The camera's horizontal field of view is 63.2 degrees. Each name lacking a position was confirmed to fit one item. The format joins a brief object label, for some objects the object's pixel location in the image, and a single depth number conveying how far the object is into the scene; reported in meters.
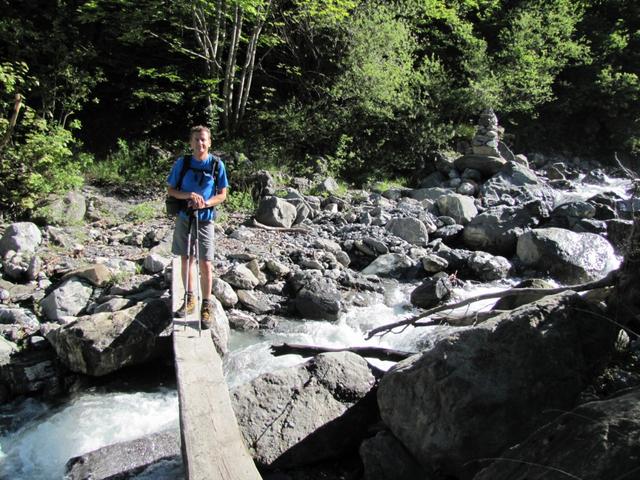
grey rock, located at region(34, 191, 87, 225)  8.85
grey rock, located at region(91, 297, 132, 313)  6.24
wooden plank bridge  3.19
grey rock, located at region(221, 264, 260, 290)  7.63
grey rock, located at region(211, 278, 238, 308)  7.18
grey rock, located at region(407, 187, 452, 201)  13.35
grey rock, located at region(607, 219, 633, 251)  8.58
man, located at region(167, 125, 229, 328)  5.25
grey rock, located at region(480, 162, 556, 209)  13.02
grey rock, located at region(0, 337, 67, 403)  5.42
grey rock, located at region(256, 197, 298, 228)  10.53
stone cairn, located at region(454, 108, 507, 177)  15.03
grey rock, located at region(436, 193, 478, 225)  11.57
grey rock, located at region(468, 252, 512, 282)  9.09
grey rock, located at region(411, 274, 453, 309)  7.92
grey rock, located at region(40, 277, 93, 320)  6.37
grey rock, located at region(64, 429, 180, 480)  4.16
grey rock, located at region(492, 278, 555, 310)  5.34
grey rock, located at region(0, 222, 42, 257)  7.52
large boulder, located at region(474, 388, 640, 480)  2.21
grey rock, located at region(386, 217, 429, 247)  10.42
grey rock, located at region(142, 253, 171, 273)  7.61
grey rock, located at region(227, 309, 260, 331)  6.96
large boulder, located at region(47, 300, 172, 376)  5.48
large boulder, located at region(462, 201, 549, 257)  10.37
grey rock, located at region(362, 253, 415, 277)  9.15
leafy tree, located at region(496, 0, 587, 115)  17.36
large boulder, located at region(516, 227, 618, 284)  8.98
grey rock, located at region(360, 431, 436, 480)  3.57
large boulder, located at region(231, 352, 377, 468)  4.03
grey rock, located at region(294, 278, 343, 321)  7.39
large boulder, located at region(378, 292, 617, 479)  3.32
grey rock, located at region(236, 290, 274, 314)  7.36
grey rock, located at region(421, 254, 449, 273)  9.08
